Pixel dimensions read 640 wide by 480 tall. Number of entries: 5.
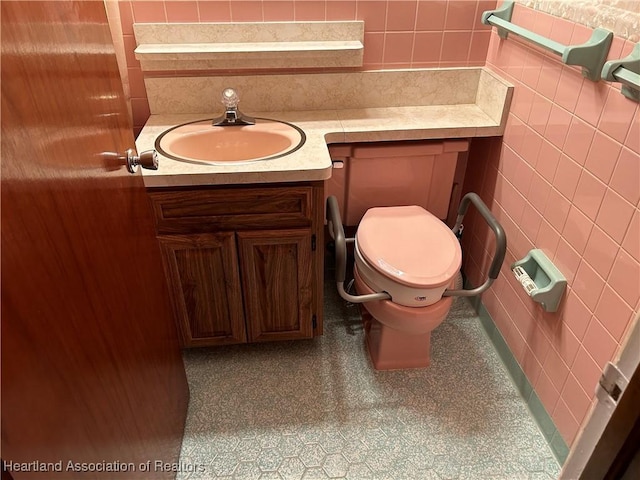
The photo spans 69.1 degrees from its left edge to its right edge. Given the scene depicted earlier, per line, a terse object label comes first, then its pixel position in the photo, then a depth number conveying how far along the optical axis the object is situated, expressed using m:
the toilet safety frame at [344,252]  1.41
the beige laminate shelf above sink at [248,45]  1.51
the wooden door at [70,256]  0.57
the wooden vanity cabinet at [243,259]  1.36
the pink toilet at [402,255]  1.42
